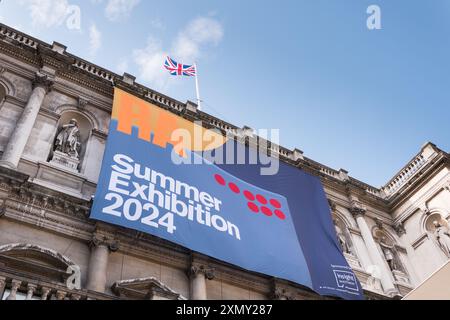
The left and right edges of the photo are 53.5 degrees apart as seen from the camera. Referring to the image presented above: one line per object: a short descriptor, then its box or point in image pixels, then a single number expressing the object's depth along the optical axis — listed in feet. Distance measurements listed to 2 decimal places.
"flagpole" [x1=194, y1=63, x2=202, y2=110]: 73.92
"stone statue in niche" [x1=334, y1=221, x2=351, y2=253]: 61.05
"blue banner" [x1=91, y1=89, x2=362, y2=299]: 40.68
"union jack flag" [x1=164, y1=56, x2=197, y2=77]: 71.00
